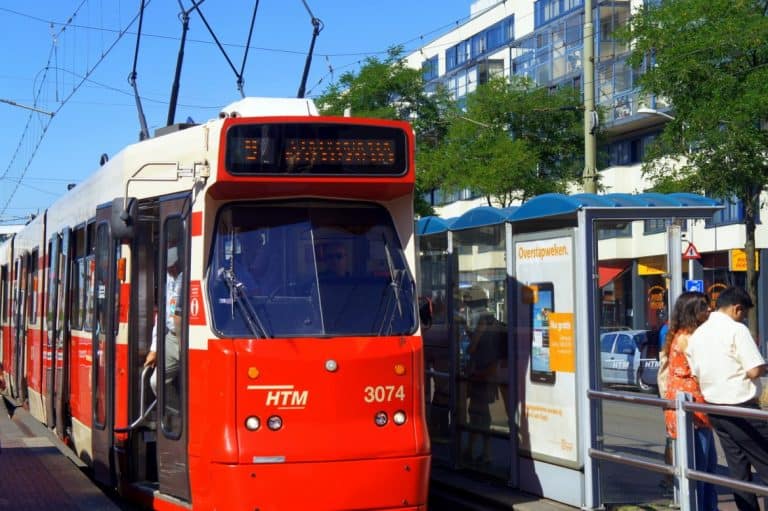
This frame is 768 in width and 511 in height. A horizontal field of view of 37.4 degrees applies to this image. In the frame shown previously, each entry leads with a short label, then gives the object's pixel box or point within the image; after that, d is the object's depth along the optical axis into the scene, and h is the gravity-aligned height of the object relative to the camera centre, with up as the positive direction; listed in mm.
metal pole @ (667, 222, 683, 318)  9969 +439
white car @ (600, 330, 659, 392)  18797 -868
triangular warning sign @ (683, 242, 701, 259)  20819 +1105
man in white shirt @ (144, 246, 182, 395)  8773 +32
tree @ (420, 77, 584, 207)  32156 +5005
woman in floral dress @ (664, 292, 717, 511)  7922 -523
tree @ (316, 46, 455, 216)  34406 +6656
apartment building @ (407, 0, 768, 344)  38125 +9626
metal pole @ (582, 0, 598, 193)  22719 +3942
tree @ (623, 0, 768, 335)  22219 +4575
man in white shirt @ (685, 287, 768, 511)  7812 -496
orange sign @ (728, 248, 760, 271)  30703 +1368
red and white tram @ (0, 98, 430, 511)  7957 +0
